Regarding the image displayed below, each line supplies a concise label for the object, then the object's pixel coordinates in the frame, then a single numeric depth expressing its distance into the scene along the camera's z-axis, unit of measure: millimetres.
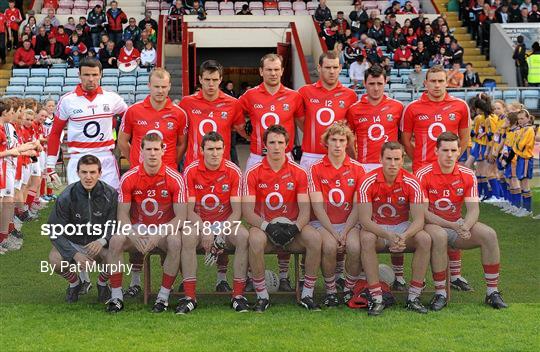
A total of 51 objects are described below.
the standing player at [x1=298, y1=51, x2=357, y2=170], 9328
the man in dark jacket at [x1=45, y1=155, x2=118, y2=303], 8227
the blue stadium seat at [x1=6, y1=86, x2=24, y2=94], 20927
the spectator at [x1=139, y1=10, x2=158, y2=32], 23312
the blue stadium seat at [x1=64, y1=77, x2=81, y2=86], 21488
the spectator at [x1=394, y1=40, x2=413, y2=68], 22969
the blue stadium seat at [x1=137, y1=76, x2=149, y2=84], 21672
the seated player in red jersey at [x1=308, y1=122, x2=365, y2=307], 8312
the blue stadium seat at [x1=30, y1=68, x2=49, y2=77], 22062
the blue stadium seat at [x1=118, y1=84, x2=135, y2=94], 20744
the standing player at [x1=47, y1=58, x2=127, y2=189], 9258
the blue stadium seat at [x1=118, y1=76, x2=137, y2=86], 21547
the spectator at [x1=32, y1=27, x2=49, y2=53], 22859
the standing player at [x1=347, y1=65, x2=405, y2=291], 9266
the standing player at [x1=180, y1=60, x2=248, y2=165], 9242
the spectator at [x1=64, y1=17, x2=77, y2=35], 23505
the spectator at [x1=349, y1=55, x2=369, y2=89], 21547
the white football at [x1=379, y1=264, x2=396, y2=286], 8789
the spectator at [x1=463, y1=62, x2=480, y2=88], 21719
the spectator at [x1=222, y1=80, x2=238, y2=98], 20391
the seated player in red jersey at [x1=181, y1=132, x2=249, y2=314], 8062
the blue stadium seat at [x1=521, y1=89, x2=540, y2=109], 20625
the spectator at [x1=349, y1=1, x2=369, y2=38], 24047
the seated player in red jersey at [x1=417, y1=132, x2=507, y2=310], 8148
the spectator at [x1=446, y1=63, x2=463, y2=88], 21102
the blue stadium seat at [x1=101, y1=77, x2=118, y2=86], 21547
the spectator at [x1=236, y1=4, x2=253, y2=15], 24516
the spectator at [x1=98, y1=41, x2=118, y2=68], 22547
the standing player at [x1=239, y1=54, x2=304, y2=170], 9266
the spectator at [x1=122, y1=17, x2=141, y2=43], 22844
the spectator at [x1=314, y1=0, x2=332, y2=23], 24203
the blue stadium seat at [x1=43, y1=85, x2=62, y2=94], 20875
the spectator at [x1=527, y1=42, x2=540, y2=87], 22938
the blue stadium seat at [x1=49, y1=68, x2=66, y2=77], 21969
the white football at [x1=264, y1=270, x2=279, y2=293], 8695
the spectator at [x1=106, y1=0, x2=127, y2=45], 23522
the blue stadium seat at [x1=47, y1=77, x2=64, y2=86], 21406
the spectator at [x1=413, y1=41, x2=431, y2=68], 23016
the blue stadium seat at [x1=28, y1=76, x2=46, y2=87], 21547
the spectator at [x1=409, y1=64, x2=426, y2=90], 21516
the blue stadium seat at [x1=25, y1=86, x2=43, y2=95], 20830
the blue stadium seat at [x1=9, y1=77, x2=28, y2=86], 21638
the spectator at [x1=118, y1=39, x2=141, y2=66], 22312
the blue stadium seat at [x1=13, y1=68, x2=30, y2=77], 22109
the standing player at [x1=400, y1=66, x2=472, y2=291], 9289
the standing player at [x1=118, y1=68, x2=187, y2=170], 9109
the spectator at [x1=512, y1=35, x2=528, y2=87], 22703
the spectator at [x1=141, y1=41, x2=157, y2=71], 22266
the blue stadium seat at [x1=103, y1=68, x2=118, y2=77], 22016
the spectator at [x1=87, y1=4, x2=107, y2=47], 23469
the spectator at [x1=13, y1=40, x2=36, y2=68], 22609
